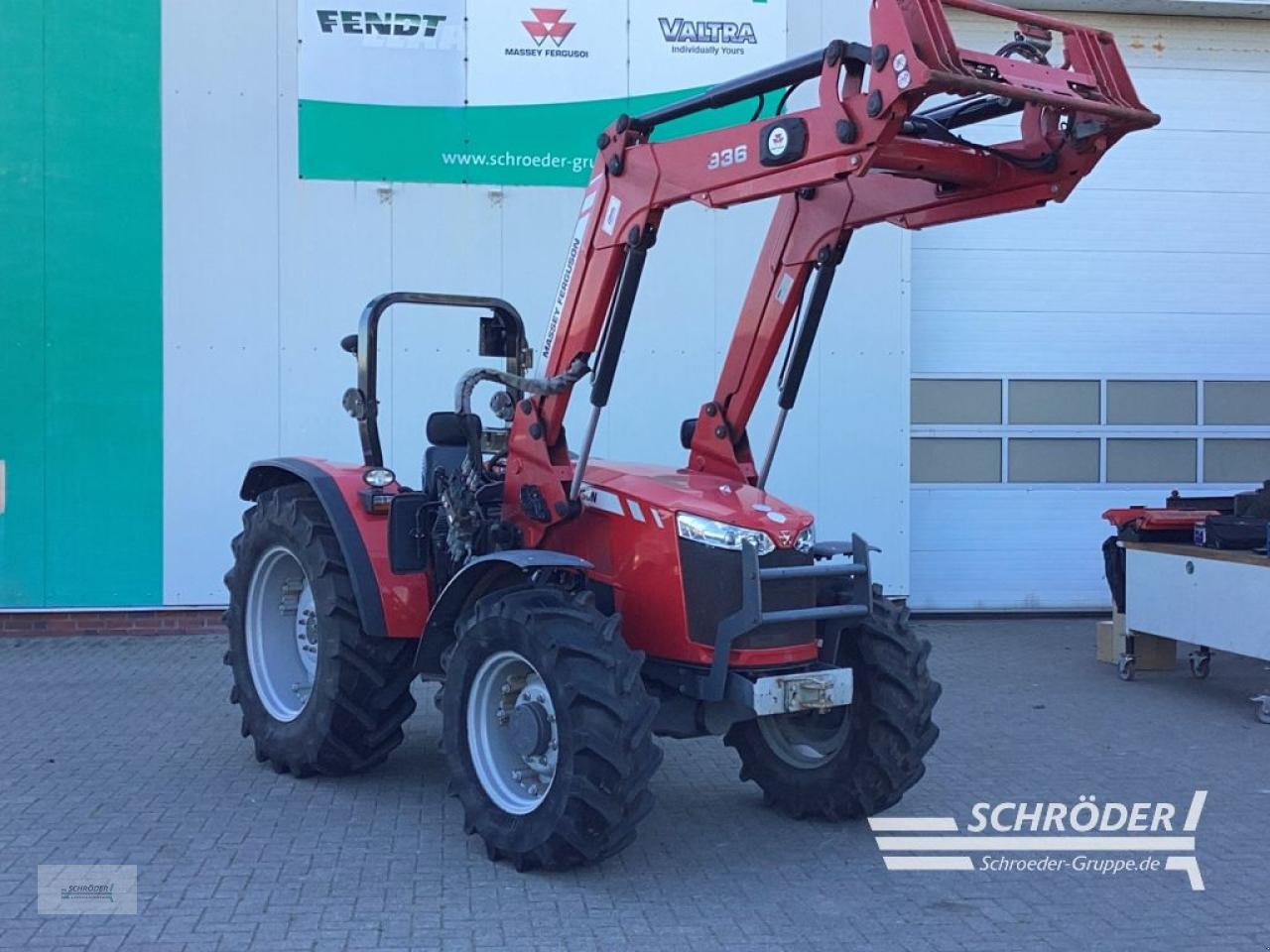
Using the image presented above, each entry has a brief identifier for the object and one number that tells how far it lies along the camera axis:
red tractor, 5.00
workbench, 8.34
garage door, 11.93
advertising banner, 10.50
